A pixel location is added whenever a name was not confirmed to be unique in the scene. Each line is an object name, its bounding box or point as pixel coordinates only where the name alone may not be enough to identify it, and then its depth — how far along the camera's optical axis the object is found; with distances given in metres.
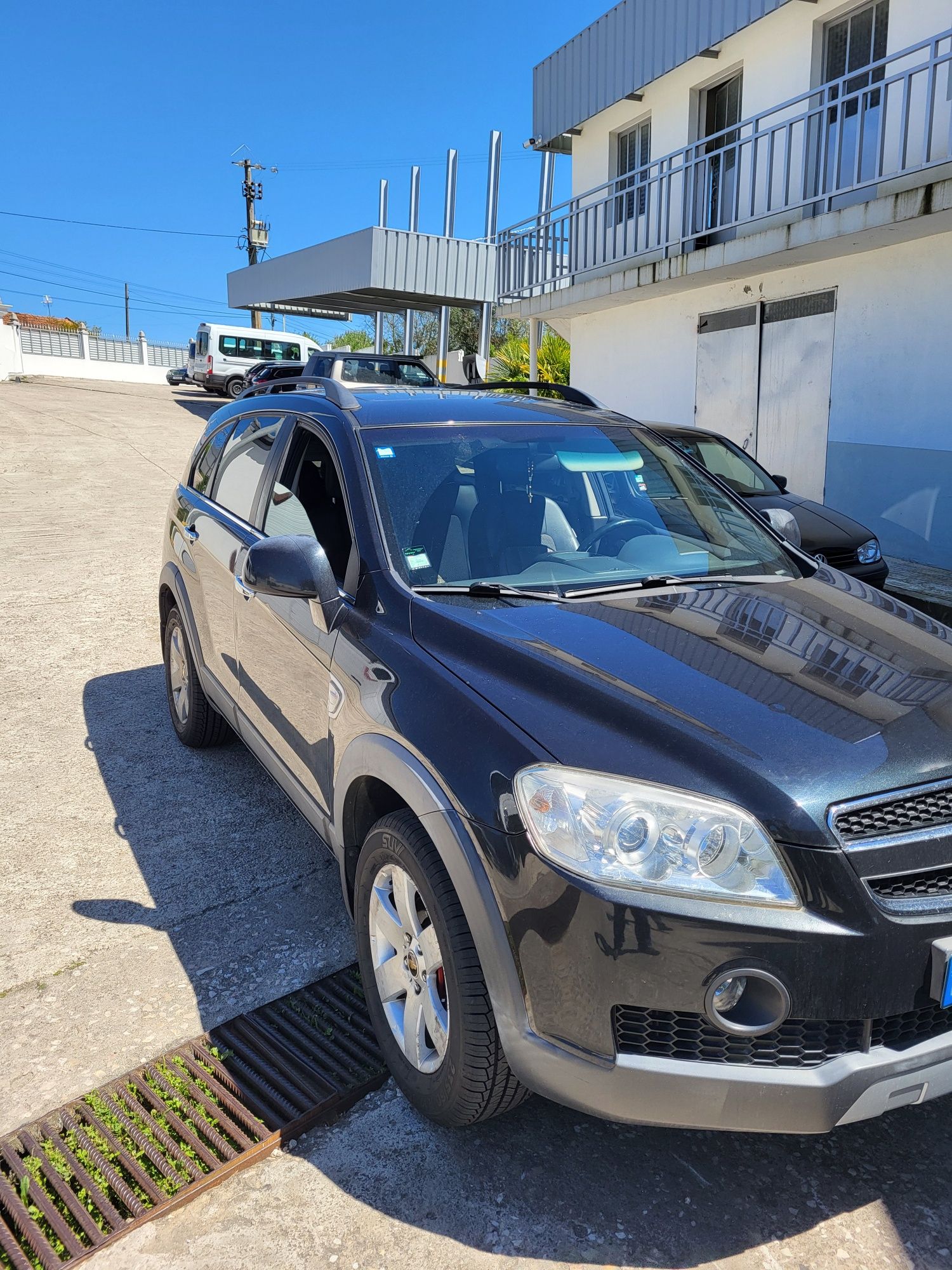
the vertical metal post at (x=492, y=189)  21.52
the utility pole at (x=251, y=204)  52.81
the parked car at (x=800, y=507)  7.08
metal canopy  20.59
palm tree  19.64
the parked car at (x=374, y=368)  14.38
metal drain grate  2.20
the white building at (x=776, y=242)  9.58
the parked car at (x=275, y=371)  23.28
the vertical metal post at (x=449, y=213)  23.70
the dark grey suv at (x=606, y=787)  1.86
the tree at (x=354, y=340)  60.51
